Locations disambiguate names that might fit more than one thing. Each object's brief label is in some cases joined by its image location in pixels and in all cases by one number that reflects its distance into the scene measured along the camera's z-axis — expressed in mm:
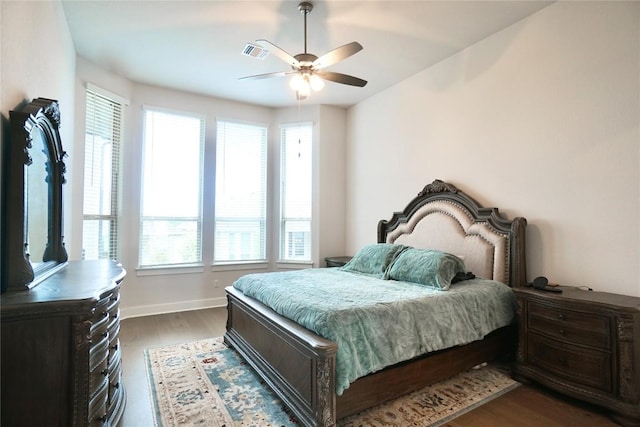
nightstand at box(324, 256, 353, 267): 4773
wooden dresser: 1439
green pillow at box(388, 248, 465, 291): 2898
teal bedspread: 2014
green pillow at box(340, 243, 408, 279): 3557
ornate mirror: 1712
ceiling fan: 2673
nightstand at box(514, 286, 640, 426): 2084
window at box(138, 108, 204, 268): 4633
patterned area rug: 2135
